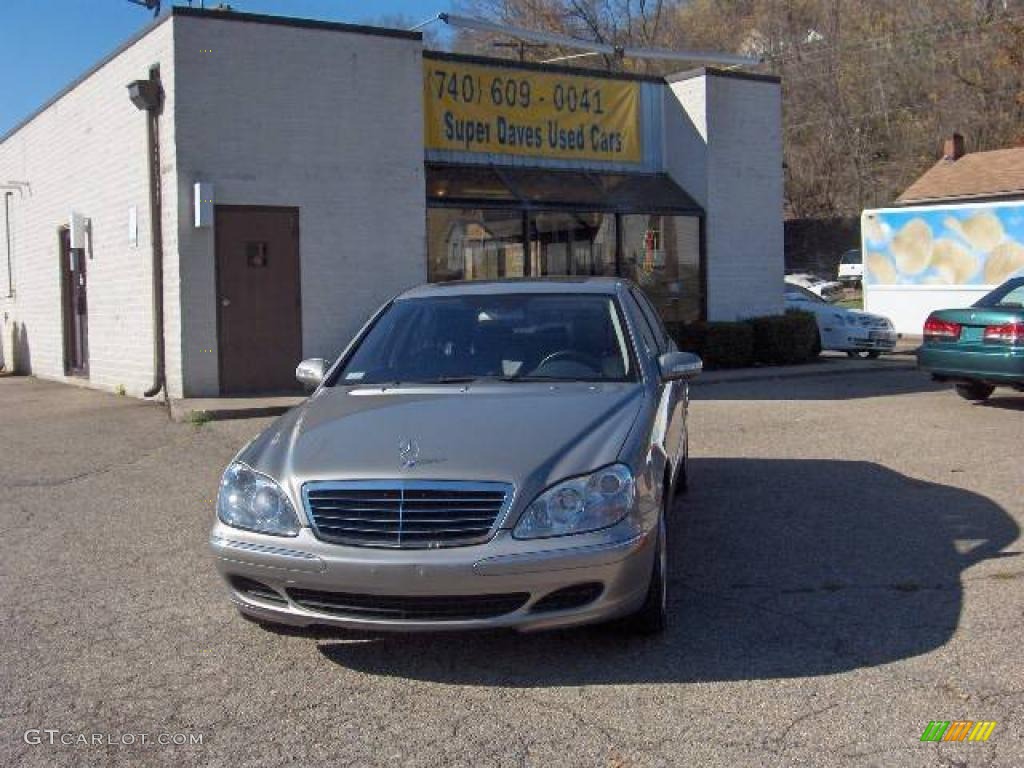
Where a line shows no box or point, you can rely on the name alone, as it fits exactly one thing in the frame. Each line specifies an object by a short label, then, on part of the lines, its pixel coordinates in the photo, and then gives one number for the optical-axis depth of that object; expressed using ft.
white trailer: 76.38
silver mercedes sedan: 14.17
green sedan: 38.55
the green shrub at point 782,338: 59.00
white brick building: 45.16
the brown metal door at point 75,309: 56.54
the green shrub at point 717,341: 56.44
